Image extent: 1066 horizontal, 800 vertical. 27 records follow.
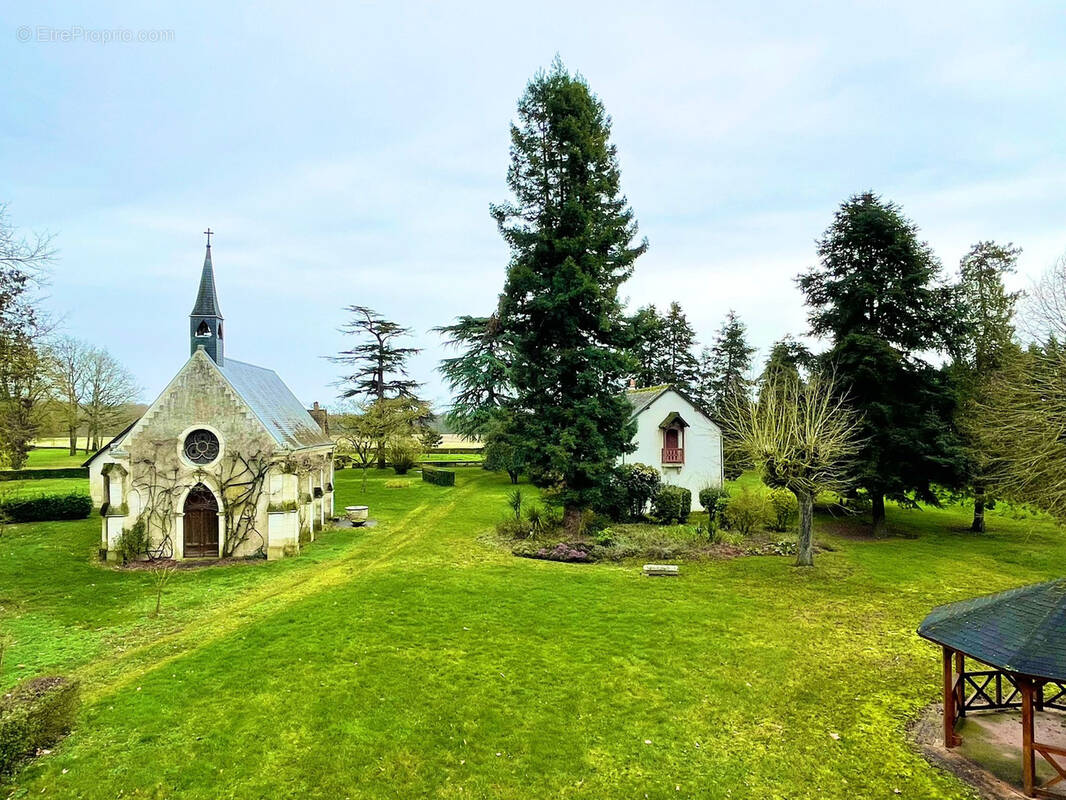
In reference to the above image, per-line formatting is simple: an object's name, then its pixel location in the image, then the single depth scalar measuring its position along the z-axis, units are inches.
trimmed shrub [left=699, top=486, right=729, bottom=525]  978.1
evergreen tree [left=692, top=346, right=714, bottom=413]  2388.0
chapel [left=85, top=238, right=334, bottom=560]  824.3
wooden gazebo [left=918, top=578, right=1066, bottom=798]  279.6
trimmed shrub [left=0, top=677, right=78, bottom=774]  322.2
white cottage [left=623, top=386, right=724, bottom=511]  1176.8
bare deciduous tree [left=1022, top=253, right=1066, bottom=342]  727.1
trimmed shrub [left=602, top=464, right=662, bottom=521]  1039.6
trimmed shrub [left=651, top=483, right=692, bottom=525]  1037.8
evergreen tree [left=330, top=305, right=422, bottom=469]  2123.5
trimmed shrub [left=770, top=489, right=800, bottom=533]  1001.4
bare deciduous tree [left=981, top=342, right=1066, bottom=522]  664.4
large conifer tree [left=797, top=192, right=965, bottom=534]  952.3
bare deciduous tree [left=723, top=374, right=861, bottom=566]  750.5
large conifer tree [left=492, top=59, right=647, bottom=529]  909.2
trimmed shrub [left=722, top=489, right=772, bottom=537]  954.1
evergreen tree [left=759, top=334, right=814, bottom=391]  1074.1
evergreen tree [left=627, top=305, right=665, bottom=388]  967.0
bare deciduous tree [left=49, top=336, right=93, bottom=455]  1833.0
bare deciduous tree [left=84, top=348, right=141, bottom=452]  2070.6
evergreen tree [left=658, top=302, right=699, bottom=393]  2405.3
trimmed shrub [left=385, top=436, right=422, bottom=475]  1930.4
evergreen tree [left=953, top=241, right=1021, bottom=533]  921.5
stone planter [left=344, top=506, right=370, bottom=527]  1127.6
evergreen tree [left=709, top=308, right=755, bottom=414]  2384.4
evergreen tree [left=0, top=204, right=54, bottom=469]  565.9
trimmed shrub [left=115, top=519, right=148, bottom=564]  807.7
